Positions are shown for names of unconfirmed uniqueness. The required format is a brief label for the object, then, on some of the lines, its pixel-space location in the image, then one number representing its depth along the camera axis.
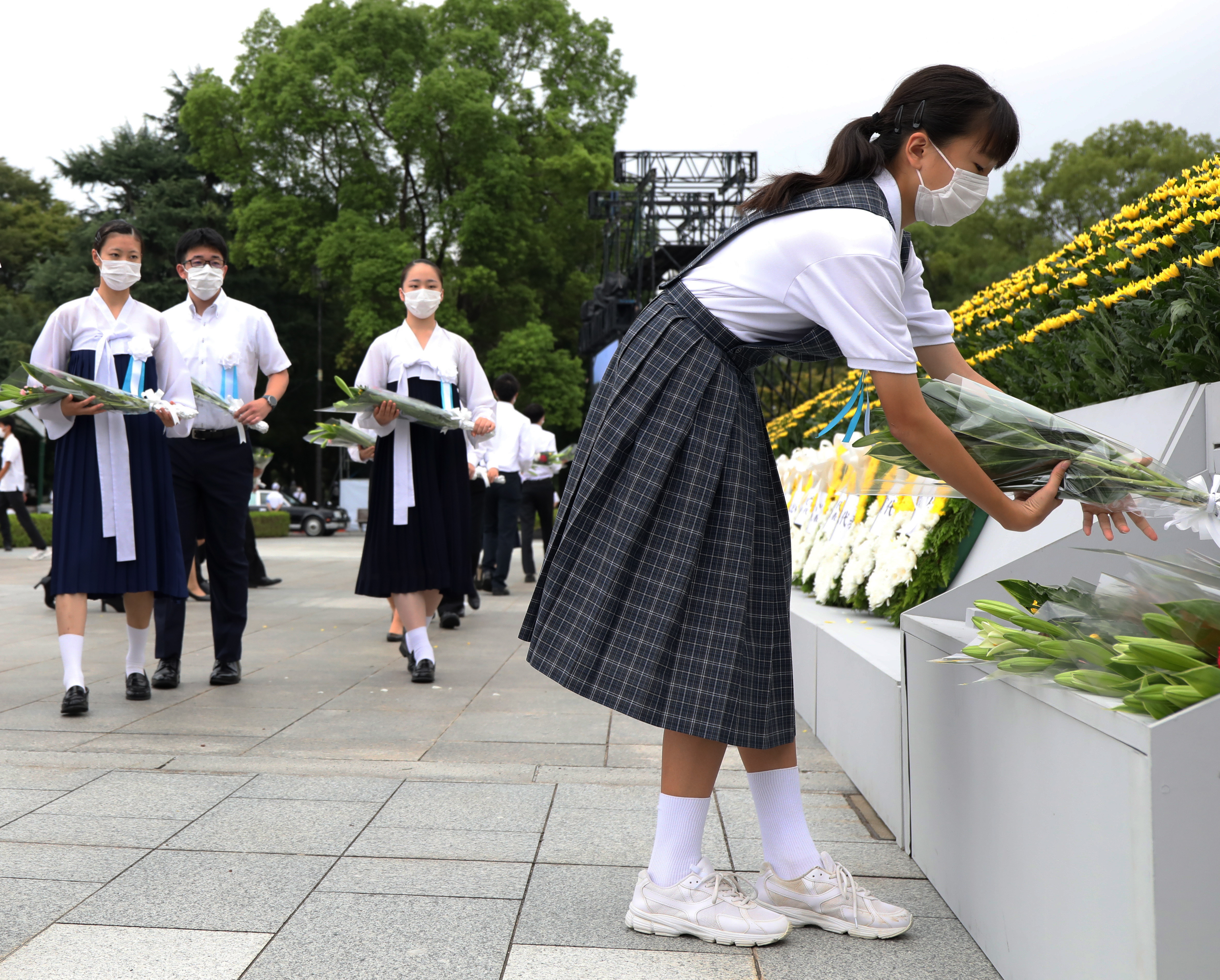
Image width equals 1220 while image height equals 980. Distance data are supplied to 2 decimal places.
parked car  28.08
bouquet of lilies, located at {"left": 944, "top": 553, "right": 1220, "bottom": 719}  1.63
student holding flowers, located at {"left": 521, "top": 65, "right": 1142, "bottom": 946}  2.22
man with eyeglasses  5.29
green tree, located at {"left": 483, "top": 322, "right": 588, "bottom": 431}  26.69
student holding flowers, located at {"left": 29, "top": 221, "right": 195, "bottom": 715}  4.61
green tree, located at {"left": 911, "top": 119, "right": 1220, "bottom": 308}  32.97
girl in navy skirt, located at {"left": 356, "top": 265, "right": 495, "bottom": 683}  5.61
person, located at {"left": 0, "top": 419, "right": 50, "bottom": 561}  15.27
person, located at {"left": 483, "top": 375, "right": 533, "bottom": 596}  10.27
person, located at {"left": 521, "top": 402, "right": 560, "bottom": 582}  11.19
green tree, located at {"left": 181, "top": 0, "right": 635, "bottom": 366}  26.38
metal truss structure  20.62
